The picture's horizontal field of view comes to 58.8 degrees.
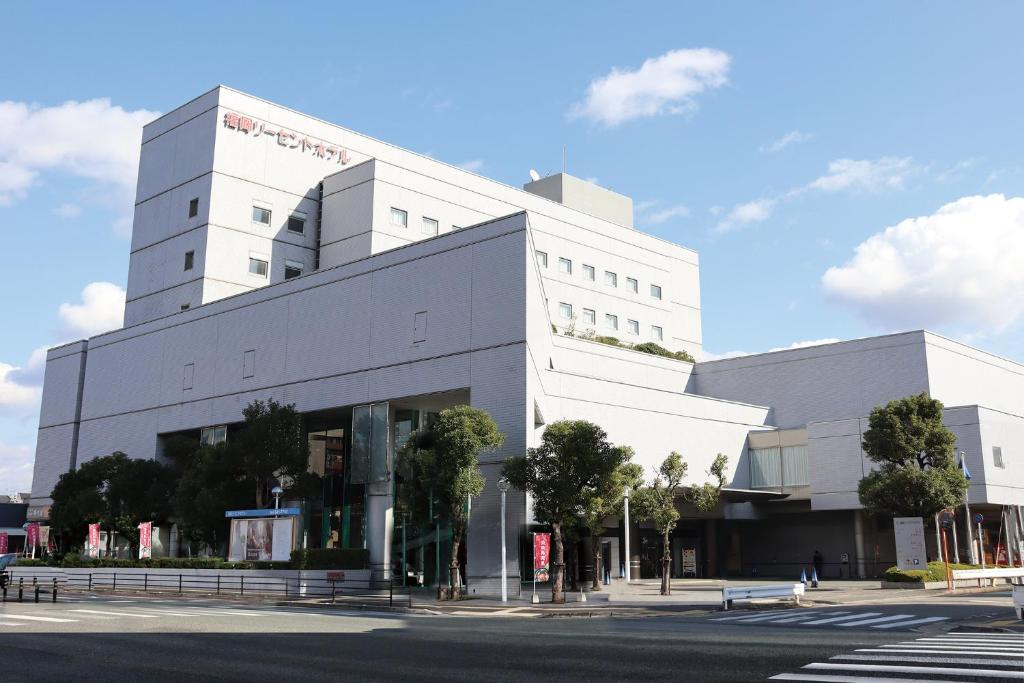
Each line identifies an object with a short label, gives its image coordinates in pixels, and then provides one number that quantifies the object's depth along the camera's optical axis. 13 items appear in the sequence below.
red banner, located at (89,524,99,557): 53.62
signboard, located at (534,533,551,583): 34.69
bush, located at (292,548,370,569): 41.00
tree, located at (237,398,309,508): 47.94
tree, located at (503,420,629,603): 33.88
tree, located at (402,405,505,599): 35.50
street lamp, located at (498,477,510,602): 34.94
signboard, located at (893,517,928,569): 39.00
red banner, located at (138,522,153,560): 50.56
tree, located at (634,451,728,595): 40.81
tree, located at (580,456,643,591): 33.94
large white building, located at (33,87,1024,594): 43.47
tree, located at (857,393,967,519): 39.69
